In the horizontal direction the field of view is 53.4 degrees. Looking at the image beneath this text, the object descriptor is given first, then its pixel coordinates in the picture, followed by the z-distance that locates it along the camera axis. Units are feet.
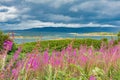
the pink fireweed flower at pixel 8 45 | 4.97
